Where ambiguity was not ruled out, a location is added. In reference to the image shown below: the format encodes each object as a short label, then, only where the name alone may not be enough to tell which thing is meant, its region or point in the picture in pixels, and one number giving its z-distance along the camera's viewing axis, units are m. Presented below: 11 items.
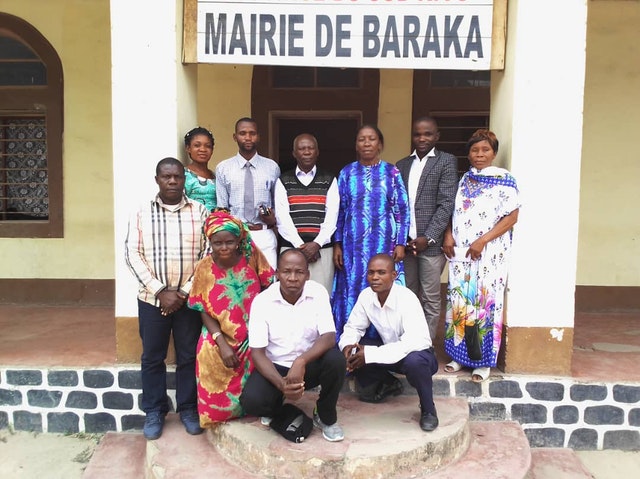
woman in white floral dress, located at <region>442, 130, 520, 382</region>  3.51
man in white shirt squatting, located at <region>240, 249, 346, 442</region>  2.90
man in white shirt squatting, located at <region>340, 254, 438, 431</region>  3.06
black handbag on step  2.94
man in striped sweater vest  3.64
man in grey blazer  3.67
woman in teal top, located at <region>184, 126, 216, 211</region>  3.57
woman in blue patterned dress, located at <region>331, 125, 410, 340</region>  3.62
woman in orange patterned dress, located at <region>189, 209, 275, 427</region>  3.13
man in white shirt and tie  3.62
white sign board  3.66
